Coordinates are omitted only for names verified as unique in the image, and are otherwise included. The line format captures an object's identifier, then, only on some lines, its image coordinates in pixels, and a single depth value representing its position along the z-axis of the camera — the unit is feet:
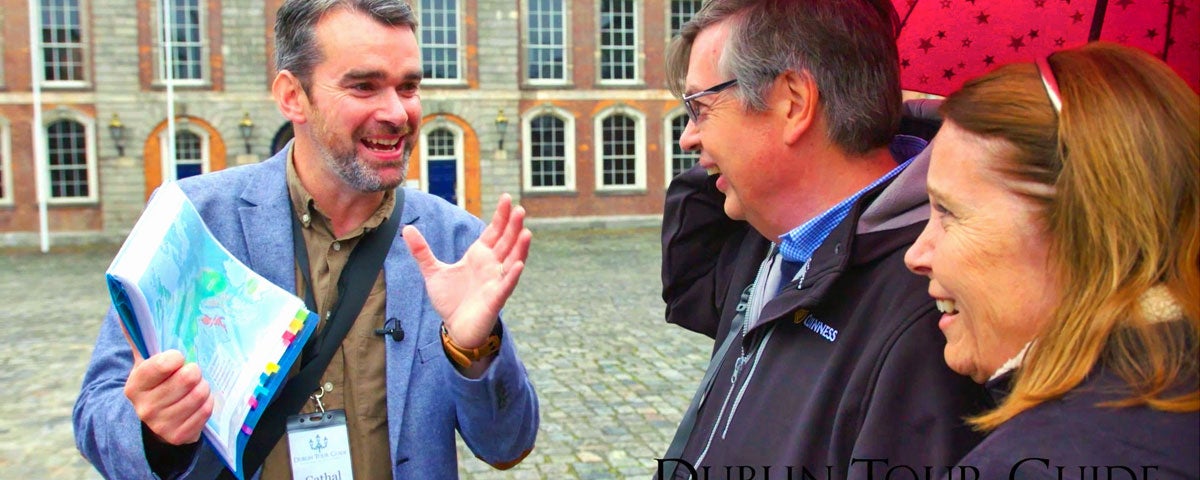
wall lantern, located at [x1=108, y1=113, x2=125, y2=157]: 84.17
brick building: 84.17
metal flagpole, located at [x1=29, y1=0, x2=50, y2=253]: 74.13
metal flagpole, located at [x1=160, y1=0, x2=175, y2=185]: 73.56
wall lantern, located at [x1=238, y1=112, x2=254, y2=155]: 86.17
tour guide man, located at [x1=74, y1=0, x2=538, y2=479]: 7.30
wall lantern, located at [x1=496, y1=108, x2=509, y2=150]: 93.56
